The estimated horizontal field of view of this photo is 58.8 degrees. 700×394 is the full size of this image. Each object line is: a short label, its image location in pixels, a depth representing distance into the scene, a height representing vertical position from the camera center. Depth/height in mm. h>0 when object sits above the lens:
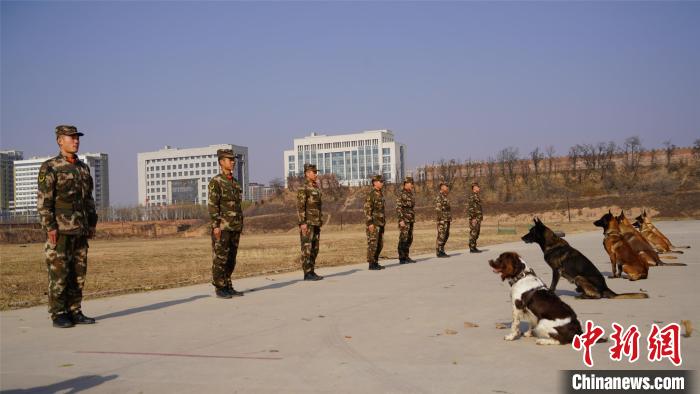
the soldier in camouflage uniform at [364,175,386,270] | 15750 -465
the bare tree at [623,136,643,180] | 86662 +5589
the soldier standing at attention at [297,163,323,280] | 13430 -394
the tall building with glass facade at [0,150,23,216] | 186750 +8662
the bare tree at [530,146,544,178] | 93838 +6048
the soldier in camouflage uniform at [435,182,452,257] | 19453 -561
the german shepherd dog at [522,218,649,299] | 8898 -1083
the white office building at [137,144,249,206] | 169375 +9510
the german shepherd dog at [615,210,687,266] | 12500 -943
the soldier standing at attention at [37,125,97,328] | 8234 -183
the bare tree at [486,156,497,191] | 91256 +3853
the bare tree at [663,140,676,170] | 85069 +5810
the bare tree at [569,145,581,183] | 89656 +5682
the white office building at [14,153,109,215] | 188625 +9381
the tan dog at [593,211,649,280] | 11219 -1039
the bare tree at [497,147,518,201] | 91062 +4909
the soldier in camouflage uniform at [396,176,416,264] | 17516 -464
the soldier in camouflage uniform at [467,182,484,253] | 21047 -486
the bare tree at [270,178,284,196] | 118456 +3796
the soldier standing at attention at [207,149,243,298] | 10828 -386
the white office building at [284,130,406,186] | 157000 +12627
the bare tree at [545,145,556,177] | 91769 +5263
